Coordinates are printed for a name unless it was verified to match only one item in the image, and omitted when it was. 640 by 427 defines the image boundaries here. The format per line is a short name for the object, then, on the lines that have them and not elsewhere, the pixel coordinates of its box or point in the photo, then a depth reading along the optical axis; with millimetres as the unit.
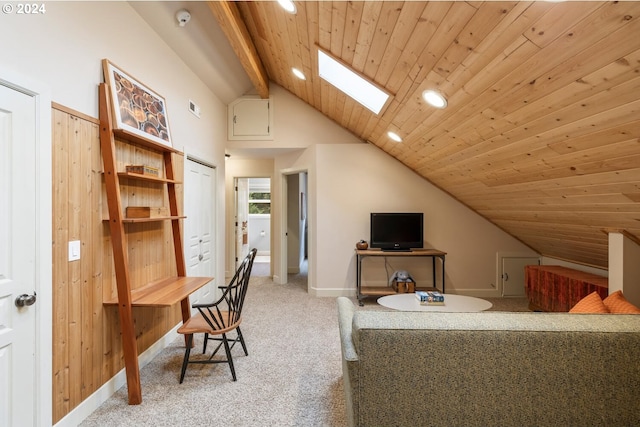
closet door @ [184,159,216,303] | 3447
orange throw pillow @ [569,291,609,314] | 1722
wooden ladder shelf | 2008
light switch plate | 1815
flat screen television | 4430
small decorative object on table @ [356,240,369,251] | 4379
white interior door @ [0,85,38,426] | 1441
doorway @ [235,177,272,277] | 7850
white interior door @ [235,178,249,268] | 6137
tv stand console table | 4184
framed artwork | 2115
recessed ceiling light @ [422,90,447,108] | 2210
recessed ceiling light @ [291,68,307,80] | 3593
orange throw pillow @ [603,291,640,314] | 1633
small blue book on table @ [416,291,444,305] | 2844
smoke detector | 2637
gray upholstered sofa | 1232
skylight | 3021
